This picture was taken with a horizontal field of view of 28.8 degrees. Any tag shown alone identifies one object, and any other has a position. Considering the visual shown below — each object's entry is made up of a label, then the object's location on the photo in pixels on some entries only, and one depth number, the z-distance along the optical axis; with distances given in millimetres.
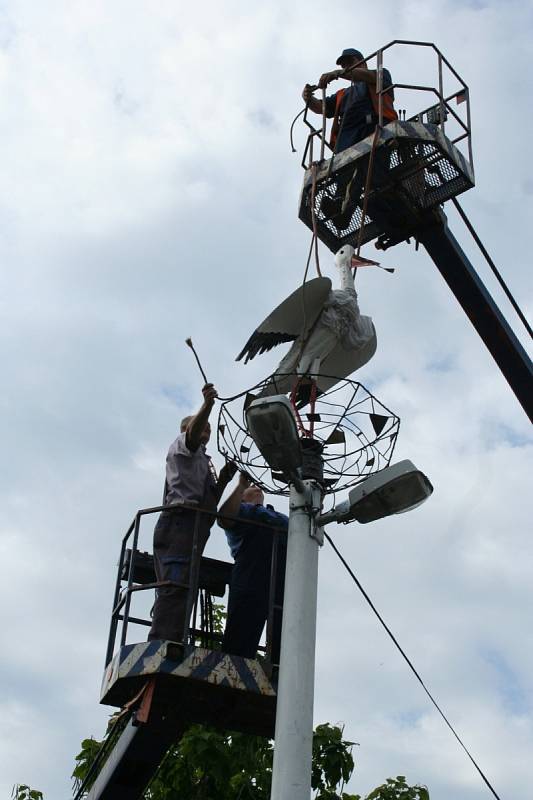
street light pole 5449
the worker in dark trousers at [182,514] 7109
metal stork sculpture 7352
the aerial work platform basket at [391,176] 10047
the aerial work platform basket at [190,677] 6887
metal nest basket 6703
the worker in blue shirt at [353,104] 10555
